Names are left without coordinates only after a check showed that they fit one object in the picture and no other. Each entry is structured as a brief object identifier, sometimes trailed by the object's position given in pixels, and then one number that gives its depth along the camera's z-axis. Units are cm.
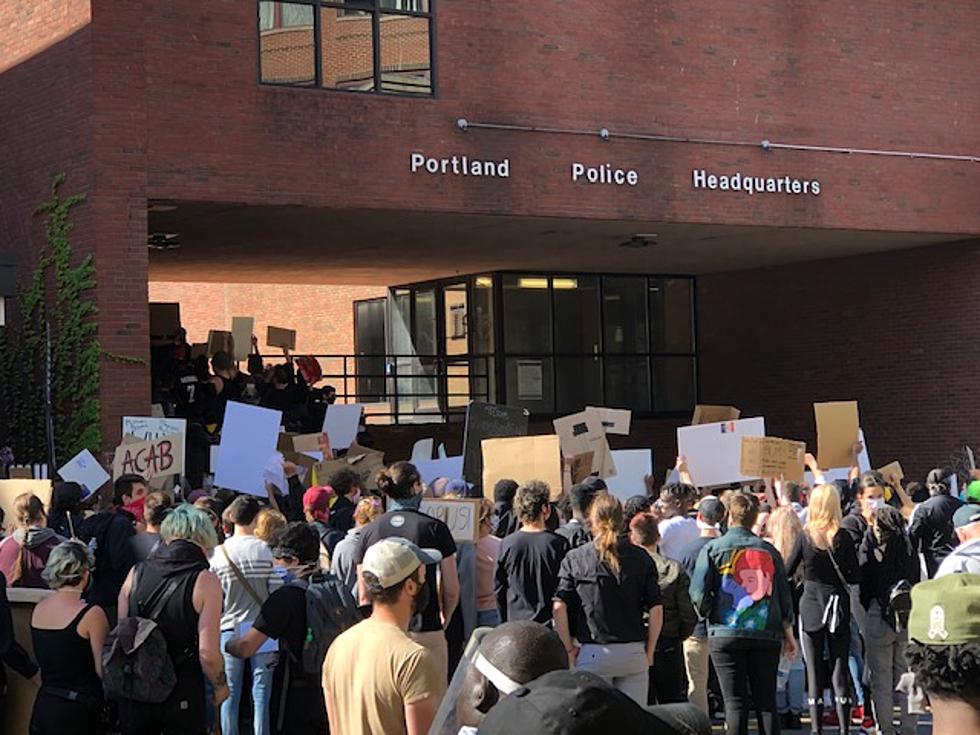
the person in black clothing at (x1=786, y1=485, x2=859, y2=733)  1046
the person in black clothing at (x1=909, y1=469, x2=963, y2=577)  1312
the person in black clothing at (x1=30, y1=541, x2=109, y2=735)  752
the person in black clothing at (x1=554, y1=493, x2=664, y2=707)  880
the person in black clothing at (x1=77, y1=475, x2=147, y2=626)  977
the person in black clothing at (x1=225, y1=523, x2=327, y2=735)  747
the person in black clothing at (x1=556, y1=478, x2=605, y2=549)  1001
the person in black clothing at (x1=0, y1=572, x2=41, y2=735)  812
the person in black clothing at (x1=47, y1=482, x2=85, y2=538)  1062
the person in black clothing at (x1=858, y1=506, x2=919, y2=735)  1065
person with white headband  346
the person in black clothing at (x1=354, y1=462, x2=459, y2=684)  896
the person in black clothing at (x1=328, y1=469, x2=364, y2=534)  1118
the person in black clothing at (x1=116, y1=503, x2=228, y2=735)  745
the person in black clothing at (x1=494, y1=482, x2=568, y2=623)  929
